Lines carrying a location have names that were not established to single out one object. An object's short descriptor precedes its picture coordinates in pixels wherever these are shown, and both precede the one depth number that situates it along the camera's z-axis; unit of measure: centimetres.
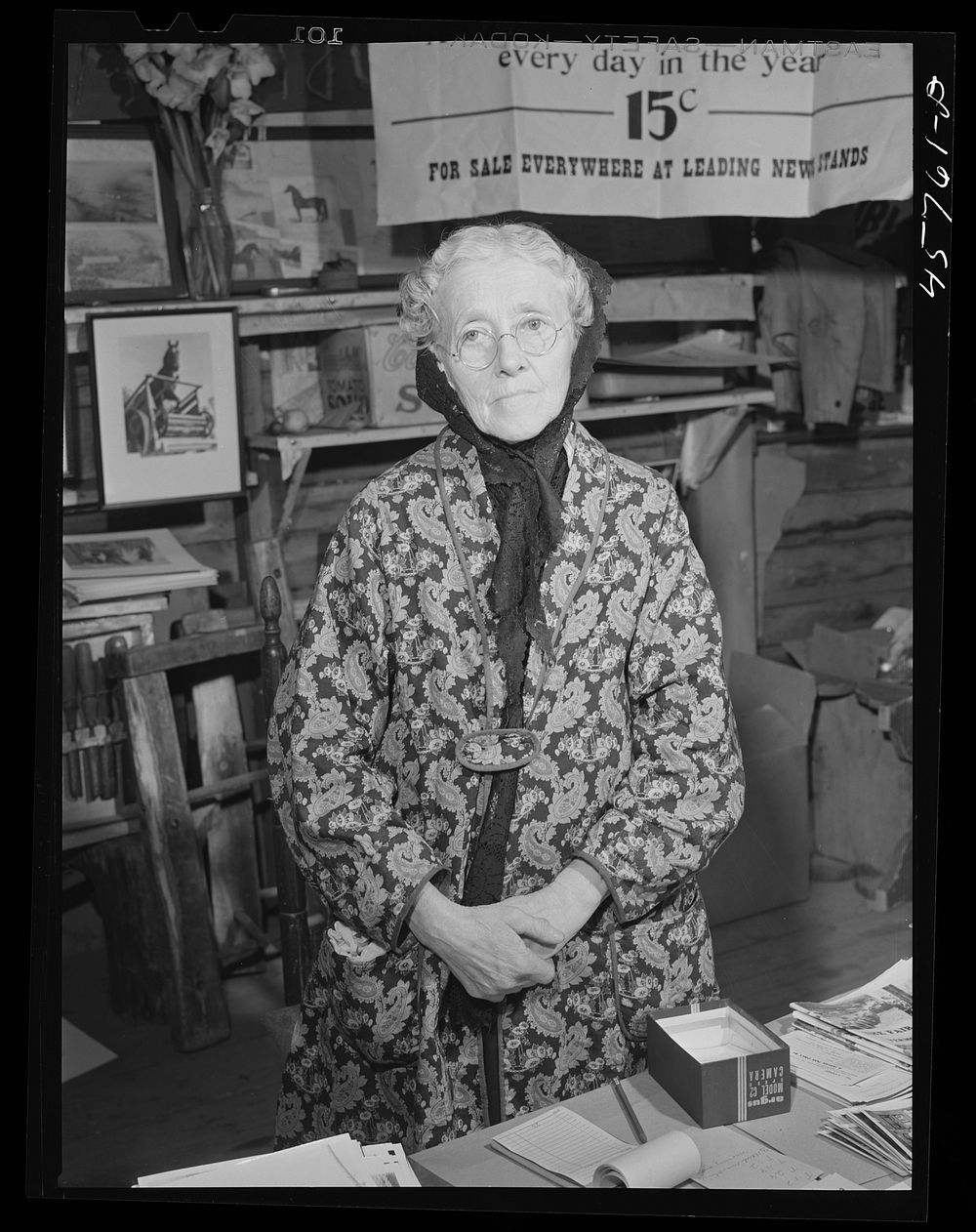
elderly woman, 190
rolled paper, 175
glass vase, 272
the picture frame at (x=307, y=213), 274
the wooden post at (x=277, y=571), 283
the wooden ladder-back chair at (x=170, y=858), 247
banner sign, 217
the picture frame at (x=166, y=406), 253
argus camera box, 183
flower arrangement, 262
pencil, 184
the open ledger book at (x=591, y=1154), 176
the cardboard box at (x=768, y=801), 310
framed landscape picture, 269
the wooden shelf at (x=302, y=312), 275
